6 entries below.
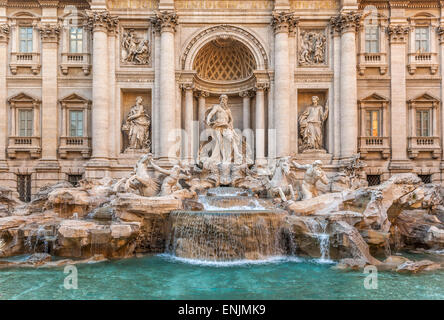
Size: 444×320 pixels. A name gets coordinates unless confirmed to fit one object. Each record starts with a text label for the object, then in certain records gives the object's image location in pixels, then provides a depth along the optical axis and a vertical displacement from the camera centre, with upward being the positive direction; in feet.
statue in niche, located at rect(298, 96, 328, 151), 55.88 +6.68
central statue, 53.11 +4.77
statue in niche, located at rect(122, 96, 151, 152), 55.93 +6.67
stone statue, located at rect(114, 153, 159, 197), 44.19 -2.43
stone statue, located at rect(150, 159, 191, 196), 43.29 -2.41
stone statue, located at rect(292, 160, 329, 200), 42.04 -2.13
